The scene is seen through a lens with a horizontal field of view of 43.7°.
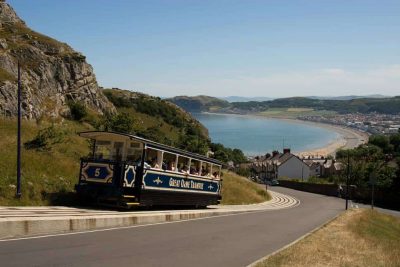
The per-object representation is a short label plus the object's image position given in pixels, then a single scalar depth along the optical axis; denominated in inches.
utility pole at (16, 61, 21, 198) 750.1
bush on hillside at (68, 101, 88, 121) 2235.5
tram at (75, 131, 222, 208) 805.9
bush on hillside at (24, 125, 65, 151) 1084.5
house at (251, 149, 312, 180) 5113.2
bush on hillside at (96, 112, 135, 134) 1959.0
